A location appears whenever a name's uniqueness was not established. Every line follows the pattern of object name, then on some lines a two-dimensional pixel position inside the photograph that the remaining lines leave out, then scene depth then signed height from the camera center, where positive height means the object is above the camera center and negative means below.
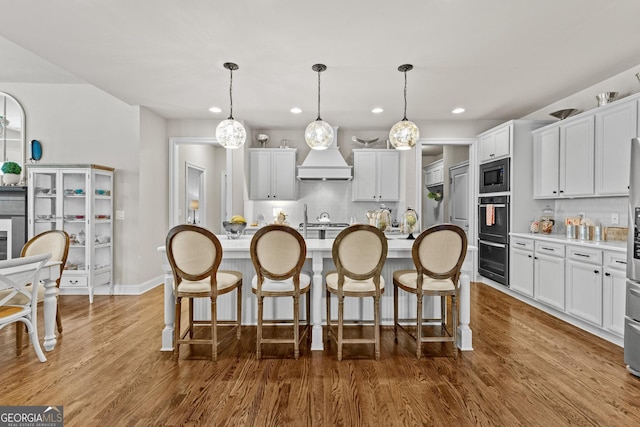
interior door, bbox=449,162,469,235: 5.44 +0.31
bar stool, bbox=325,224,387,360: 2.46 -0.41
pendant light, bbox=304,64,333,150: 3.22 +0.79
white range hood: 5.42 +0.76
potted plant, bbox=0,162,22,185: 4.13 +0.51
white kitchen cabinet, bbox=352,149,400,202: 5.60 +0.66
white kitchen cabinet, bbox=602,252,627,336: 2.76 -0.71
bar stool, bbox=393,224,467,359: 2.49 -0.41
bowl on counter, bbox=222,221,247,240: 3.17 -0.17
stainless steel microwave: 4.50 +0.53
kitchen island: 2.70 -0.81
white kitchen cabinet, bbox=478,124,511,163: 4.47 +1.02
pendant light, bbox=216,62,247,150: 3.21 +0.80
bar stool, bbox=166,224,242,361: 2.44 -0.41
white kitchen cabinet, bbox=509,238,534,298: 3.94 -0.70
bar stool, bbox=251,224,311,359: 2.45 -0.40
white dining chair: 2.18 -0.58
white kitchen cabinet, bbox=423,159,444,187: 6.59 +0.84
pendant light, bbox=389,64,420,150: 3.23 +0.80
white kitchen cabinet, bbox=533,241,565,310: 3.43 -0.70
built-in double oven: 4.46 -0.38
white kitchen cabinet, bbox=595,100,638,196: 3.07 +0.68
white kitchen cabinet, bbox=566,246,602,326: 2.98 -0.70
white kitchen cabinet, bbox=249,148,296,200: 5.60 +0.68
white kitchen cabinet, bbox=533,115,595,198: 3.51 +0.63
